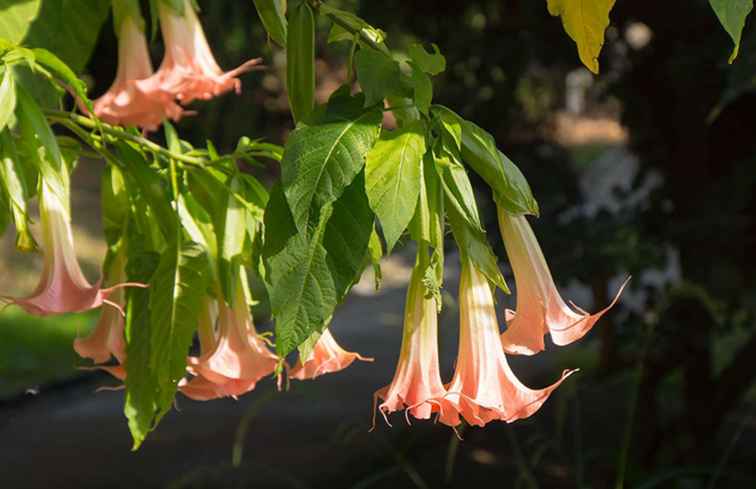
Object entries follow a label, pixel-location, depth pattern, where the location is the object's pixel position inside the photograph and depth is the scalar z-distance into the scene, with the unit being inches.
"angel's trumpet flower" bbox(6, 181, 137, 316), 81.6
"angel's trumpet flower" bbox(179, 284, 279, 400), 86.2
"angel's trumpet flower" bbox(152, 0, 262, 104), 100.6
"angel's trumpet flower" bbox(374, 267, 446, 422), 76.2
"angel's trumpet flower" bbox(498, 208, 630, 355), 76.2
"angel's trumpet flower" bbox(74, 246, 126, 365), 90.3
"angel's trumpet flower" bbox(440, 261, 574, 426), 74.7
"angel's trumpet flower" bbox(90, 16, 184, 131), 101.8
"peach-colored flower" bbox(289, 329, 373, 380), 86.4
